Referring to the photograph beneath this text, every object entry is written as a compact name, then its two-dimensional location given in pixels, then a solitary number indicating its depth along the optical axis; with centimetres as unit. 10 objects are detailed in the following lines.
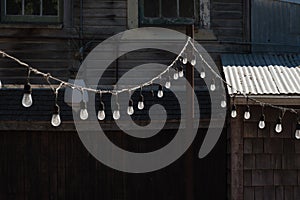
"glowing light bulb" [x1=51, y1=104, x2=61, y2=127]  477
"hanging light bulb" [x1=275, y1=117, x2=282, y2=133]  688
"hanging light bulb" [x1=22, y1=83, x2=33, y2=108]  436
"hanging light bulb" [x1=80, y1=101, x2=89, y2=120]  526
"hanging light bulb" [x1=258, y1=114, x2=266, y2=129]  696
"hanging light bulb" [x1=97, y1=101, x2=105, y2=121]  555
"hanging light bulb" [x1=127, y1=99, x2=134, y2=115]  593
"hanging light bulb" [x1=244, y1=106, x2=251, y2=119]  688
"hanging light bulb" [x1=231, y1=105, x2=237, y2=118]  693
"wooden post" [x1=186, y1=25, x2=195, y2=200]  711
